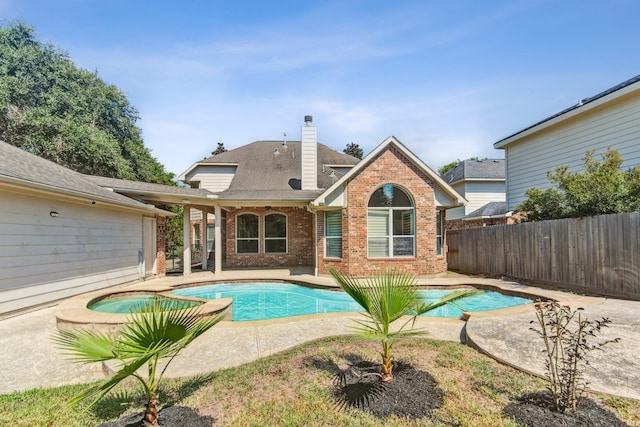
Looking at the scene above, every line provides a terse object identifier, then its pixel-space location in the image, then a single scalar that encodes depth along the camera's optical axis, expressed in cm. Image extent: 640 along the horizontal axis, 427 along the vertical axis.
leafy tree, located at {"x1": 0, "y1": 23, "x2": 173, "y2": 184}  1925
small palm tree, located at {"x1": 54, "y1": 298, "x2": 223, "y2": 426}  215
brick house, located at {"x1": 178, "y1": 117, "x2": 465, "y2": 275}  1189
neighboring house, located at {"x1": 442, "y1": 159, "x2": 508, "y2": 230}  2211
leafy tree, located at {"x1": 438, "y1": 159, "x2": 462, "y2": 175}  5188
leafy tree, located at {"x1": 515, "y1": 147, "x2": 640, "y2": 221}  881
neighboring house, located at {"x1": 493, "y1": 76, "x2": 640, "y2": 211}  1047
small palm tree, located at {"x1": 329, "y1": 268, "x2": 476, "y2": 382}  323
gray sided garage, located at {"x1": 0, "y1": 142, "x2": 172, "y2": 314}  671
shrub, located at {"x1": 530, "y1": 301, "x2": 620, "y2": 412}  275
